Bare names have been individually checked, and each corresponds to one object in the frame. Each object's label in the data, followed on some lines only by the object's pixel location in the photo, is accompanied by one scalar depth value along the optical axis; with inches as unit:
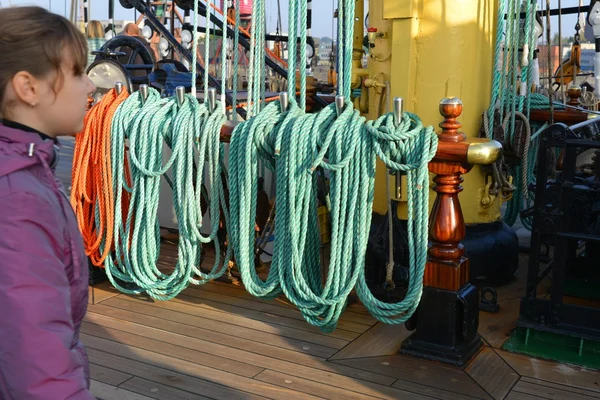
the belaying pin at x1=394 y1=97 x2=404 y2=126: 102.7
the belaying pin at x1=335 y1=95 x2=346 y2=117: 107.9
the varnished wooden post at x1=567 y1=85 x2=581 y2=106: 191.0
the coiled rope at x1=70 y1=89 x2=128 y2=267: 130.2
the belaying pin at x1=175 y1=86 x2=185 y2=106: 124.5
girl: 41.8
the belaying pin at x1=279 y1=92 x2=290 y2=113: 114.3
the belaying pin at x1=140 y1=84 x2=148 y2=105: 127.7
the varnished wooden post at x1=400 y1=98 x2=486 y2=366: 105.7
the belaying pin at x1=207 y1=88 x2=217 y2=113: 122.6
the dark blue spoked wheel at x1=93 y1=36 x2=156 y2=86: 237.3
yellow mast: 133.4
